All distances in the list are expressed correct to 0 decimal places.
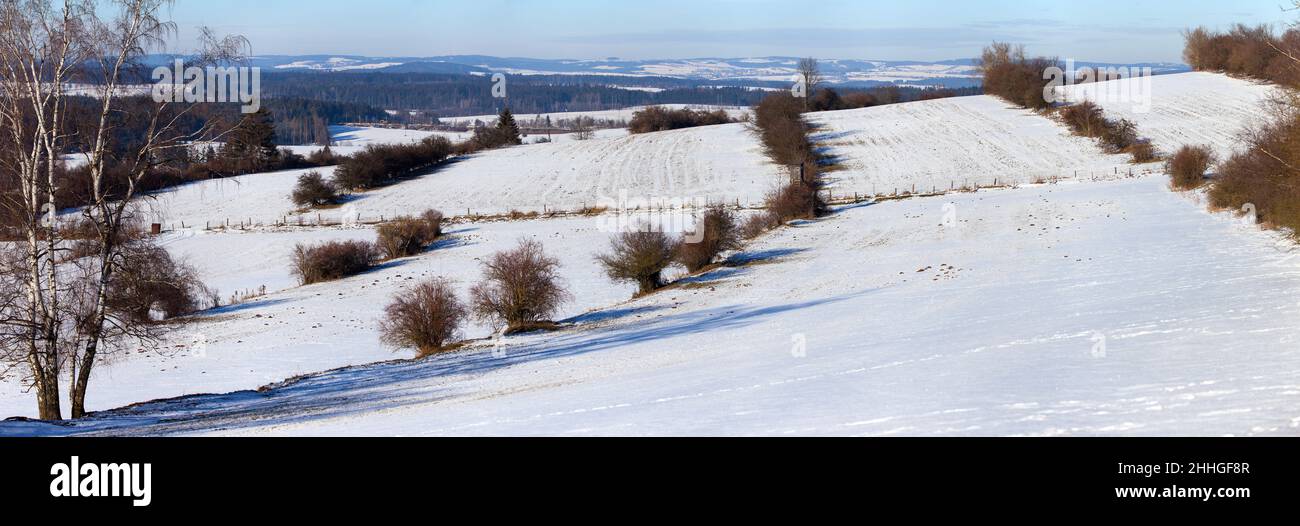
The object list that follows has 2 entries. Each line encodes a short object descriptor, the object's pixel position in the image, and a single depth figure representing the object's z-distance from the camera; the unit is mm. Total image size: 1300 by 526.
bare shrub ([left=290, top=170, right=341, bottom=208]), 60625
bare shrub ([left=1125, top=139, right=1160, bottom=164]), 56347
